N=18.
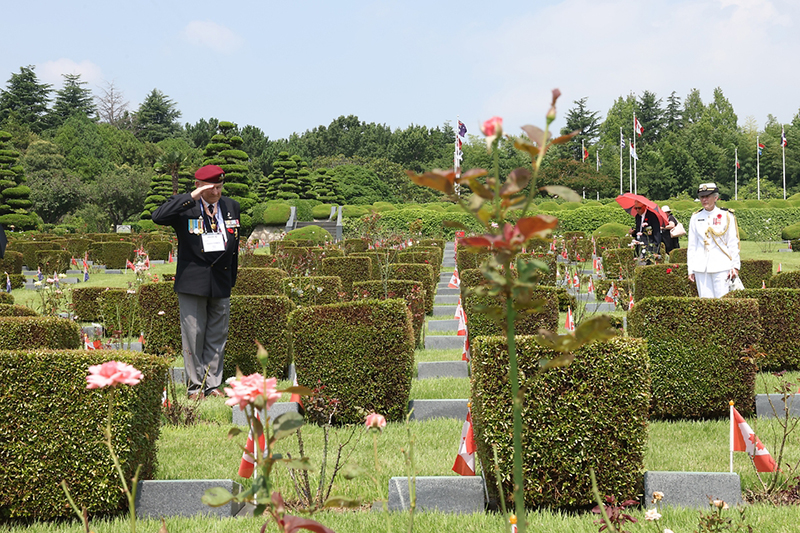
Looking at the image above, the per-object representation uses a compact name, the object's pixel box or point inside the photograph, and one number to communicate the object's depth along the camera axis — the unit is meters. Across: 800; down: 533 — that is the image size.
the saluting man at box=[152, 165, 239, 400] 5.72
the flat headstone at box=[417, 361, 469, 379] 7.21
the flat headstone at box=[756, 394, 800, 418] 5.59
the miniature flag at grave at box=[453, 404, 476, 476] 3.86
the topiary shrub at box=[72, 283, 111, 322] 11.14
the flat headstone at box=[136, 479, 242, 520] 3.77
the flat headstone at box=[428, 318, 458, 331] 10.34
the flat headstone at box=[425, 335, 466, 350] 9.08
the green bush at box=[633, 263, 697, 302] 10.14
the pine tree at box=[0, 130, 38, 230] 31.60
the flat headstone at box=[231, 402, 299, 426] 5.42
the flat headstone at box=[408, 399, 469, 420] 5.64
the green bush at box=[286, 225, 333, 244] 26.50
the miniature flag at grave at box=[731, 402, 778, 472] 3.82
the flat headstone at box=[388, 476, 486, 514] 3.74
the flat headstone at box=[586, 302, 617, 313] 12.05
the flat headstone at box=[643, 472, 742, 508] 3.72
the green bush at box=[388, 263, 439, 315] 11.41
